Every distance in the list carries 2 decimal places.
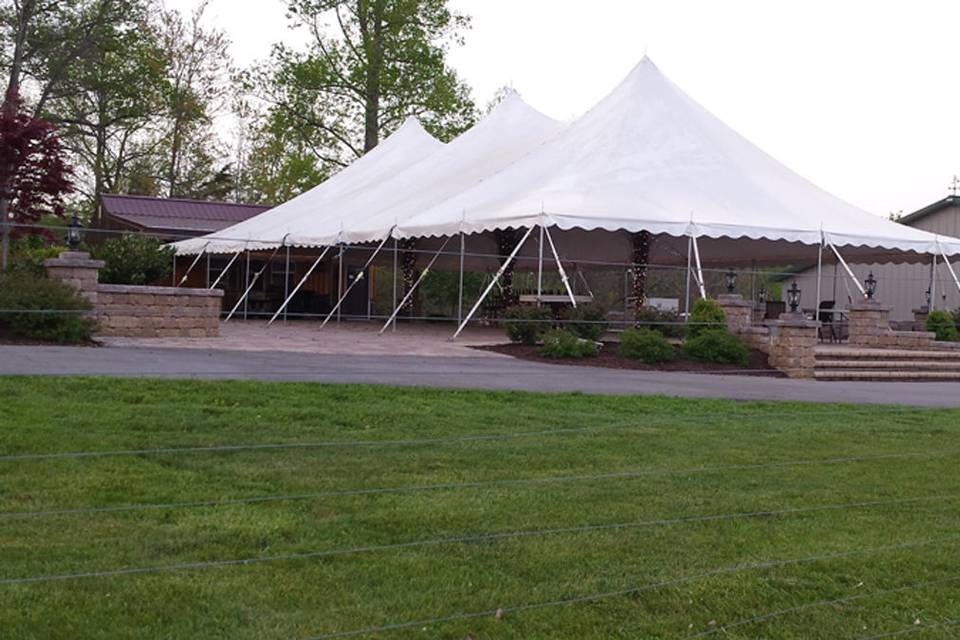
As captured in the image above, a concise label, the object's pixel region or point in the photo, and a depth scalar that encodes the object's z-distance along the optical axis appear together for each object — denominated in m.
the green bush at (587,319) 15.80
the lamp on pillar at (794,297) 16.91
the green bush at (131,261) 18.86
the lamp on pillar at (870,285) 20.62
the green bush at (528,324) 16.06
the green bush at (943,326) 19.98
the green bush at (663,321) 16.17
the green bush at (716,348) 15.30
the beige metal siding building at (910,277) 29.31
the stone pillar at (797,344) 15.53
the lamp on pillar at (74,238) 13.67
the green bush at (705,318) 15.65
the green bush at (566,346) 14.90
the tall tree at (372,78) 36.81
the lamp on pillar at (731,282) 17.89
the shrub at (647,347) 15.02
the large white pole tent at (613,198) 18.25
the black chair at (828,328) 20.77
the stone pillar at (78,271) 14.08
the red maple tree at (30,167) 20.69
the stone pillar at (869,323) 19.62
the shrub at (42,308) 12.42
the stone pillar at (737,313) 16.67
